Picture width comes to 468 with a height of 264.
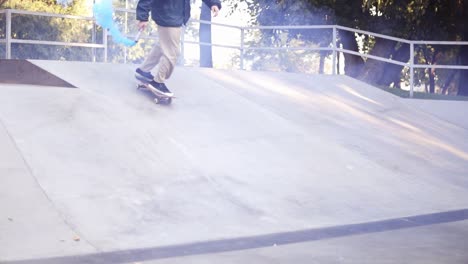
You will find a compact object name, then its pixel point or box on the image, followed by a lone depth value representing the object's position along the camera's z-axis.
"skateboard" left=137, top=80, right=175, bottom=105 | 11.80
